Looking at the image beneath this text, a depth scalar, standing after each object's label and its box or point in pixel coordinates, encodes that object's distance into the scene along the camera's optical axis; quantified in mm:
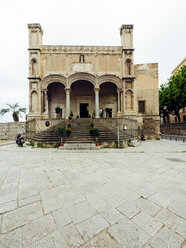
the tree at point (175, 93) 18272
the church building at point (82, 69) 13398
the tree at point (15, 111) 18953
